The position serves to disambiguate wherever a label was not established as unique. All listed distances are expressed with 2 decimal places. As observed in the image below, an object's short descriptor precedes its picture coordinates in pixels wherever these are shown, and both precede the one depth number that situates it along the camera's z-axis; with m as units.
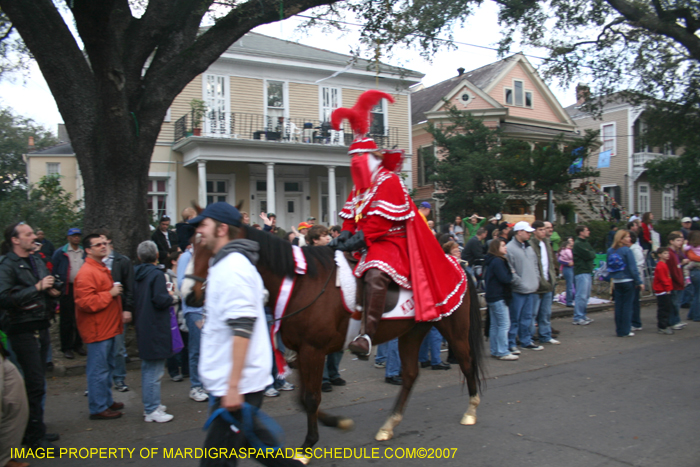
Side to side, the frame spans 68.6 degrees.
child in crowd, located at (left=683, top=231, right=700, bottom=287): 10.59
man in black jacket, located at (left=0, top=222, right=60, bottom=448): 4.42
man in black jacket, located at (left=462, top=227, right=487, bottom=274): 9.87
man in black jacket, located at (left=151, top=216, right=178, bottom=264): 9.88
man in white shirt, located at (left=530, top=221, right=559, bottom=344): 8.70
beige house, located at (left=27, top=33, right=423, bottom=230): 18.77
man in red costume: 4.32
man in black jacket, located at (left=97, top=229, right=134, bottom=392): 5.81
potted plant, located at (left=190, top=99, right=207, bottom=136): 17.73
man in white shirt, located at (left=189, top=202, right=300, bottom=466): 2.71
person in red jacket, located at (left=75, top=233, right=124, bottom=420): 5.16
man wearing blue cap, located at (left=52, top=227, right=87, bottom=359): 7.56
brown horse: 3.61
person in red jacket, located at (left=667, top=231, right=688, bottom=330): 9.67
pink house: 25.78
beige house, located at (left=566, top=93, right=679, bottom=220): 32.22
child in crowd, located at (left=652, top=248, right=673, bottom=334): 9.41
